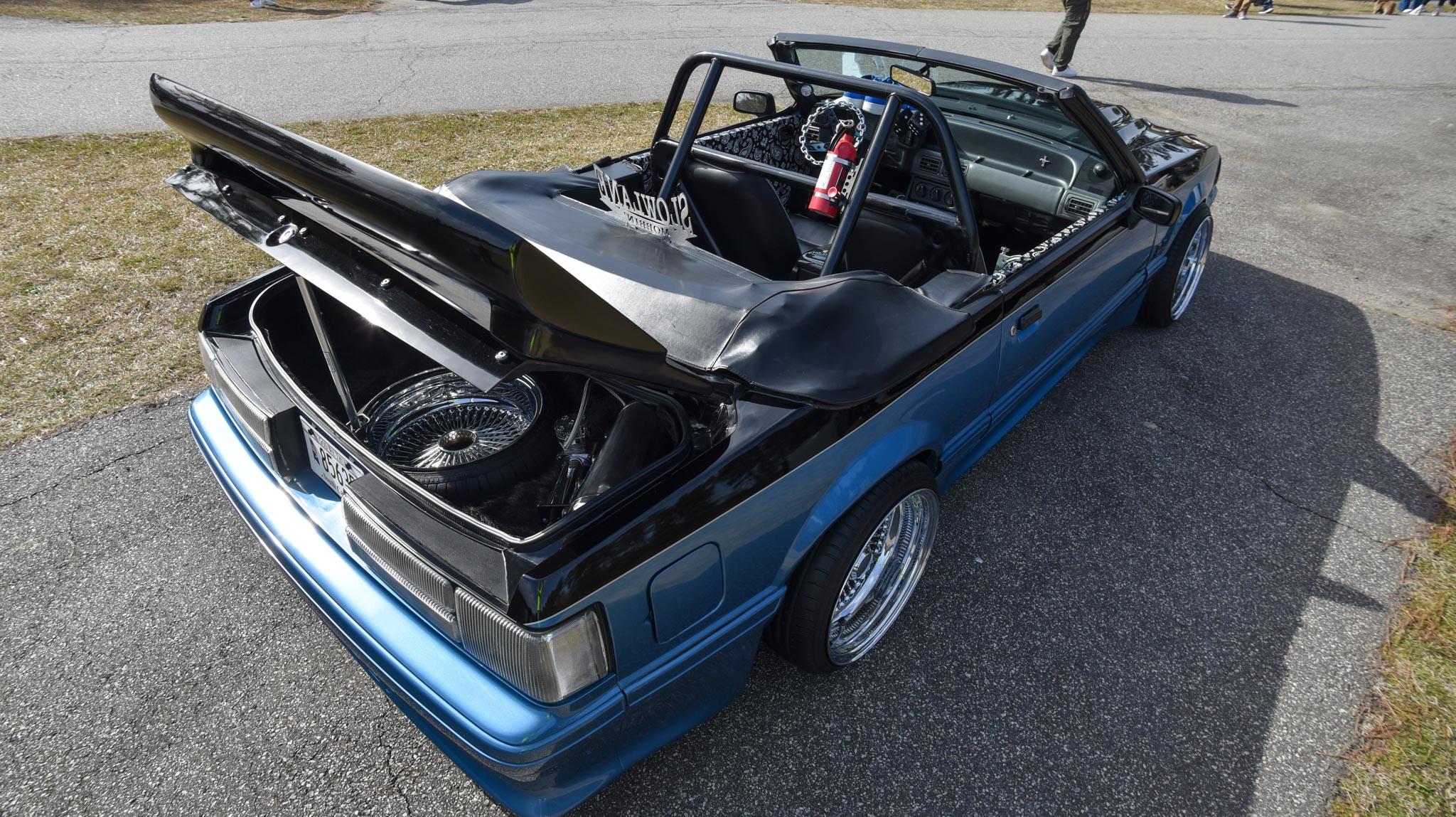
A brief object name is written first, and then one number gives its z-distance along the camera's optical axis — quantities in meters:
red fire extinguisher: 2.58
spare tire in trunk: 1.87
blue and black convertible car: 1.49
